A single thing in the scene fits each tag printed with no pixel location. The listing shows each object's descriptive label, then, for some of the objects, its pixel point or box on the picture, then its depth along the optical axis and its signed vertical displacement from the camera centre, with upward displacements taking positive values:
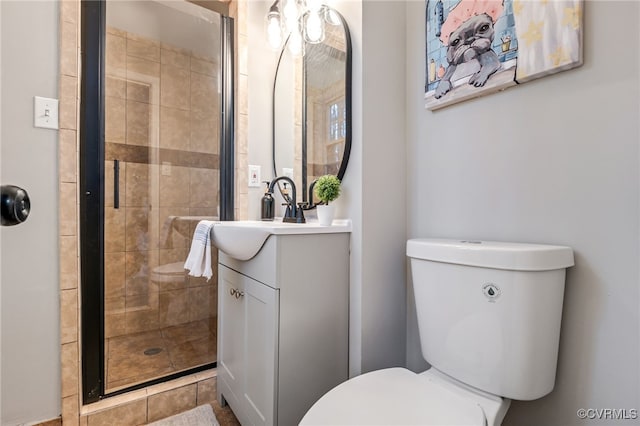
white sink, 1.00 -0.07
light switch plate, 1.15 +0.38
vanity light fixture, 1.34 +0.92
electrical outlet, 1.67 +0.20
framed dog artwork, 0.85 +0.54
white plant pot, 1.17 +0.00
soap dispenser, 1.53 +0.03
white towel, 1.20 -0.16
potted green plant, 1.17 +0.07
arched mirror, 1.24 +0.50
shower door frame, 1.30 +0.07
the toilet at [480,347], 0.77 -0.37
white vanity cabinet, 0.99 -0.40
